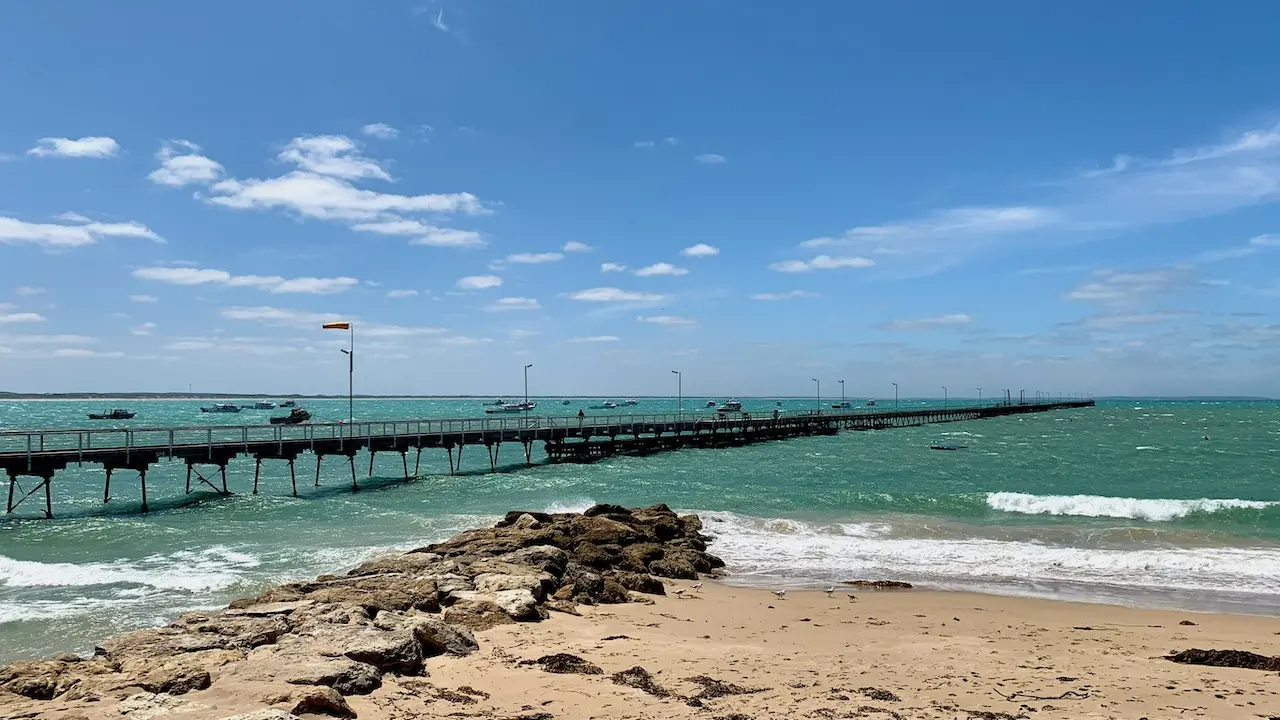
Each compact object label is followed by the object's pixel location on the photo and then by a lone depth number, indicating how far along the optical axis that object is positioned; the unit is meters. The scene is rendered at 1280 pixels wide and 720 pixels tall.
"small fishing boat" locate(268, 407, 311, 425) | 92.38
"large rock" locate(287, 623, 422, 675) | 9.62
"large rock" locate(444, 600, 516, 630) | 12.39
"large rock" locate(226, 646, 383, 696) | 8.70
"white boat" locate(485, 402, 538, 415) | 171.88
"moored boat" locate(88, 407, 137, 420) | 145.54
